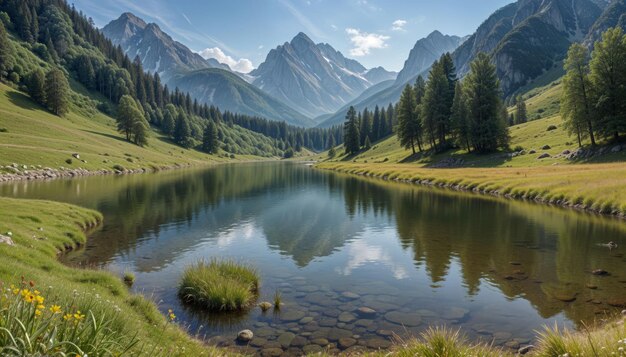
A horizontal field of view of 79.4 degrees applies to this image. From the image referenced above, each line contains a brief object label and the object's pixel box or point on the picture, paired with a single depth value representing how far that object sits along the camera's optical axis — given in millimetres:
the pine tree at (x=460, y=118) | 93750
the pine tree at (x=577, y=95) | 71975
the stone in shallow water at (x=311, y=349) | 13808
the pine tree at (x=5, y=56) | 143500
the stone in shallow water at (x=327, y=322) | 16203
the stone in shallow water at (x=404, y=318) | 16328
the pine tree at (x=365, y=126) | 190375
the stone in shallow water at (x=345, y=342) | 14352
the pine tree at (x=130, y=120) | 152875
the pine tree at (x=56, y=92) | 141000
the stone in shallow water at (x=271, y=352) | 13654
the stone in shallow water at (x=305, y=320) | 16406
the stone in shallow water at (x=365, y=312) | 17031
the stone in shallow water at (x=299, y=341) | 14438
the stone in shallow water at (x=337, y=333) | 15044
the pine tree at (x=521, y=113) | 160412
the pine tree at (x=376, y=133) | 196000
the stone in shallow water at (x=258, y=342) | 14336
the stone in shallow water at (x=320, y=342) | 14453
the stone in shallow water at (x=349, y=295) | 19312
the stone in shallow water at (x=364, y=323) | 16109
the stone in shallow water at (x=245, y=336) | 14734
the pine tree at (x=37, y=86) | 141750
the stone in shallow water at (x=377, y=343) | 14094
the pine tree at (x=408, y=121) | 118000
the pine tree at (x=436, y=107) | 105375
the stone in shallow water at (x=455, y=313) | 16750
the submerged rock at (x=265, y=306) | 17691
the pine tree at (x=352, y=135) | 168400
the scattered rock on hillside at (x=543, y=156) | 76062
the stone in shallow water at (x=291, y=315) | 16688
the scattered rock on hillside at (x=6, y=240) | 19234
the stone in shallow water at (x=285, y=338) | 14469
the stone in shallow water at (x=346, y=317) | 16625
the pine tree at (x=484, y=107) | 90125
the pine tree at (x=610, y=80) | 67688
